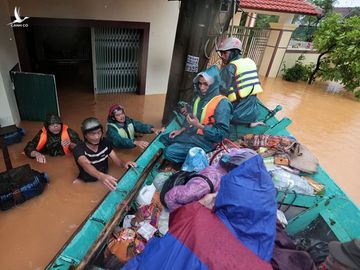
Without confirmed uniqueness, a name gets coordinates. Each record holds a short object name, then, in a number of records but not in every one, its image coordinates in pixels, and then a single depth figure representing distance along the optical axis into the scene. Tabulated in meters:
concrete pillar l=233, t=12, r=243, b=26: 8.21
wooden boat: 1.70
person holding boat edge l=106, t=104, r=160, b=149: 3.66
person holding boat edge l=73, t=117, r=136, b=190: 2.70
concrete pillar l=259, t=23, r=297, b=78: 8.96
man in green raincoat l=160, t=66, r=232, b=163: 2.71
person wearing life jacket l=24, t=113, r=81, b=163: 3.43
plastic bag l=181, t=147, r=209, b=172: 2.51
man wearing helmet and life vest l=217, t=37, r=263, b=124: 3.45
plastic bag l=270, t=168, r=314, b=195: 2.45
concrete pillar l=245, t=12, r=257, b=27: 13.14
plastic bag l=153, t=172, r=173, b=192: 2.44
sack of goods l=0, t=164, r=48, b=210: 2.82
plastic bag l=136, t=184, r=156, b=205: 2.26
